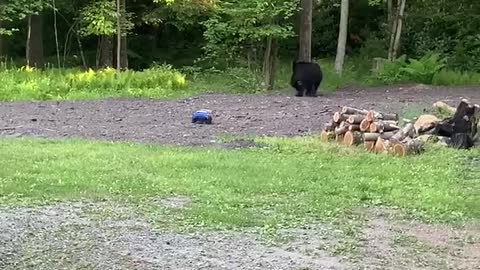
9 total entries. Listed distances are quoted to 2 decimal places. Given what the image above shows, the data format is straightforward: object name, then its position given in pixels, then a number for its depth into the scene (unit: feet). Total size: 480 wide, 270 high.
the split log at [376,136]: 56.59
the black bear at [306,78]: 99.19
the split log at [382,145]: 55.57
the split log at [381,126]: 57.00
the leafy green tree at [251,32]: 105.60
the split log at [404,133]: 55.72
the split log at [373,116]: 57.57
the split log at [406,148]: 54.70
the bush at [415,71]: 117.70
